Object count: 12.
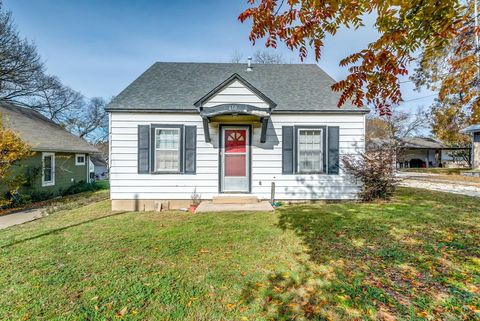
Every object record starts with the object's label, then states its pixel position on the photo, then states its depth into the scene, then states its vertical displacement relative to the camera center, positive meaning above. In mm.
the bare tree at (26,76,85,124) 21798 +6908
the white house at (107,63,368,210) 7473 +487
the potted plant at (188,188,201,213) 7325 -1239
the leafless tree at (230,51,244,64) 23688 +10957
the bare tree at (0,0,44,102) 15474 +7253
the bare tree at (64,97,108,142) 31702 +5833
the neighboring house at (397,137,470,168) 32688 +1121
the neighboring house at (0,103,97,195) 10523 +449
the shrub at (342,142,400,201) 7398 -213
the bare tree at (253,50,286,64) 23172 +10814
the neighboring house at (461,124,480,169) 19062 +1587
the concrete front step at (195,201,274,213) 6714 -1372
